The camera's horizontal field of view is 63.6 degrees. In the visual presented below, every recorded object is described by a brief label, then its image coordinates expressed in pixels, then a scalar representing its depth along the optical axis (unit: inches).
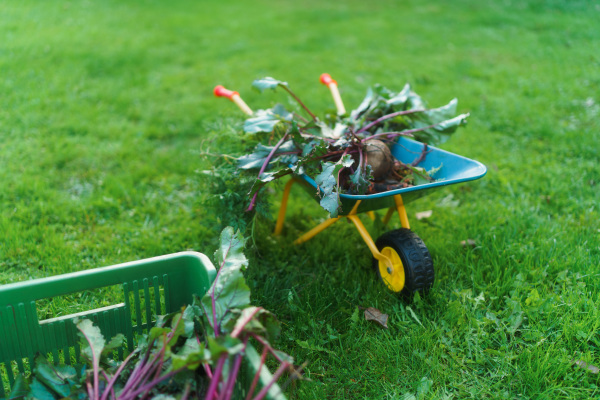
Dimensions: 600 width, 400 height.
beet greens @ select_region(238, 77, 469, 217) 90.3
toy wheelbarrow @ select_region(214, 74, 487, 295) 88.0
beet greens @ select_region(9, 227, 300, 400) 56.0
